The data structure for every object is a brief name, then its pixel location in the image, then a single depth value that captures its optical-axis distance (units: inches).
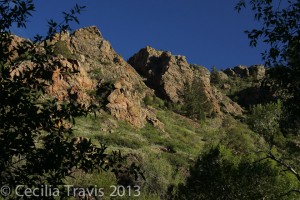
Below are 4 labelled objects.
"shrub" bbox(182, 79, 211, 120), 3284.9
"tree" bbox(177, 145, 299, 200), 1168.8
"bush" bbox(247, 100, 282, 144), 1626.2
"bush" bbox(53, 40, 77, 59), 2566.4
